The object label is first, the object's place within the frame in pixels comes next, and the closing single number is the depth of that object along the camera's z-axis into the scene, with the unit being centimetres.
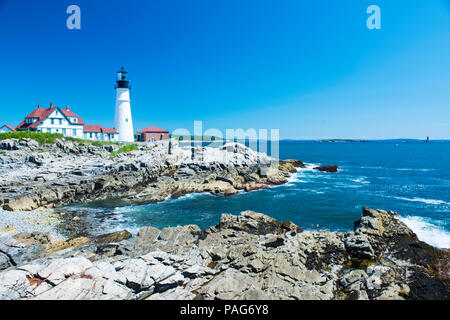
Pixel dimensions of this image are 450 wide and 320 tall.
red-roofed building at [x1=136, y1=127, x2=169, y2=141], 6194
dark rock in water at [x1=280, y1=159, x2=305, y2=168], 5356
